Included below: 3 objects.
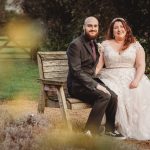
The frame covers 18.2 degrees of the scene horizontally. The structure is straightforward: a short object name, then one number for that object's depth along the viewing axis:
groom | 6.40
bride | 6.65
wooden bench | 6.50
